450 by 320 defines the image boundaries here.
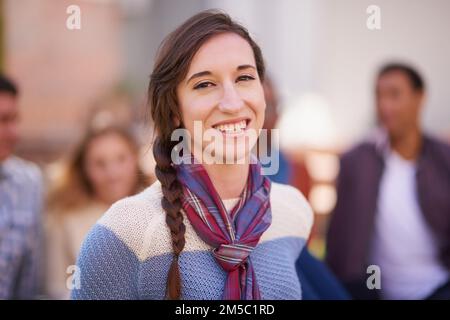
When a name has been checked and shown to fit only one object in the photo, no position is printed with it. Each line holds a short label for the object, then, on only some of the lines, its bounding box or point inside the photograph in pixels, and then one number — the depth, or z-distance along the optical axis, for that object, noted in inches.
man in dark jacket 140.6
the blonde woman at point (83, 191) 148.9
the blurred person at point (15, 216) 122.3
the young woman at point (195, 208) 75.6
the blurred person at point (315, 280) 97.1
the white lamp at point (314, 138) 255.7
